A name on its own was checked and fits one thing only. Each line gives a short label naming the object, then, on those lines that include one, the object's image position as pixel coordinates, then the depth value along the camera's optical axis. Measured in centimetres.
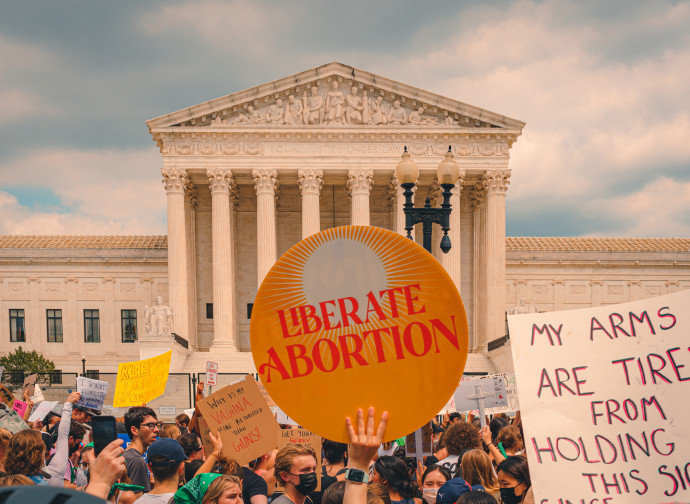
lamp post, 1593
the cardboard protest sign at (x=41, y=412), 1141
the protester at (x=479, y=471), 649
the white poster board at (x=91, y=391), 1151
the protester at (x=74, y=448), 812
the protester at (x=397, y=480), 601
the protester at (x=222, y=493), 509
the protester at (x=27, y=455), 585
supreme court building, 4019
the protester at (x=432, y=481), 651
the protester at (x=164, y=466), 602
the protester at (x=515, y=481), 586
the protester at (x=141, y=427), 803
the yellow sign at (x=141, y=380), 1405
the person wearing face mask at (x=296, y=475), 555
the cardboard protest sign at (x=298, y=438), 820
